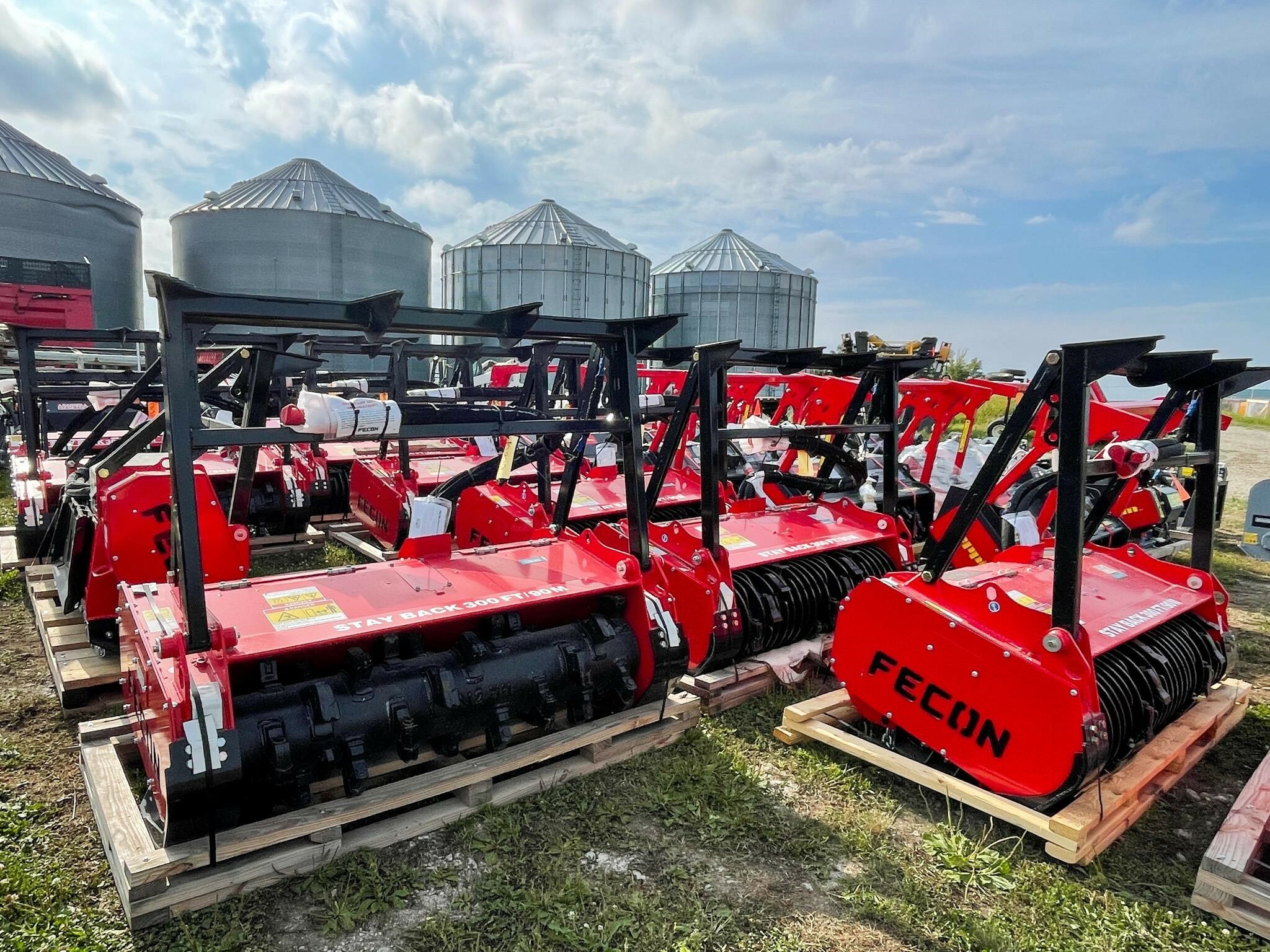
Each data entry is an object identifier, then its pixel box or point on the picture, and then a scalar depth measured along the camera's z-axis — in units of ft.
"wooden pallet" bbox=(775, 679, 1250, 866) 10.07
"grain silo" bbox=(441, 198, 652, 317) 81.35
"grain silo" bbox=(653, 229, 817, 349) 90.99
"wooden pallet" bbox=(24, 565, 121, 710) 13.39
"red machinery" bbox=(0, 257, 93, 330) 50.78
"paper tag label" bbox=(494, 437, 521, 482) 12.64
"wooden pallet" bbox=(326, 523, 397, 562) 21.90
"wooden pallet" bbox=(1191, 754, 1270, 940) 9.01
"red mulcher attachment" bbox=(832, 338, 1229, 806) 10.05
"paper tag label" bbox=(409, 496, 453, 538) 13.00
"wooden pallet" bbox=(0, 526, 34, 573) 20.43
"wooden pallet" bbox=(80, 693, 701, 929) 8.65
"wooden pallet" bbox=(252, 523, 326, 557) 24.30
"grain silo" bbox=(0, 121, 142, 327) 64.95
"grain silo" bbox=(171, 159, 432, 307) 75.25
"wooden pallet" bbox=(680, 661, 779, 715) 14.37
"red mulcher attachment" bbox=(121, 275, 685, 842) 8.88
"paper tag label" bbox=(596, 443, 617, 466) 26.50
